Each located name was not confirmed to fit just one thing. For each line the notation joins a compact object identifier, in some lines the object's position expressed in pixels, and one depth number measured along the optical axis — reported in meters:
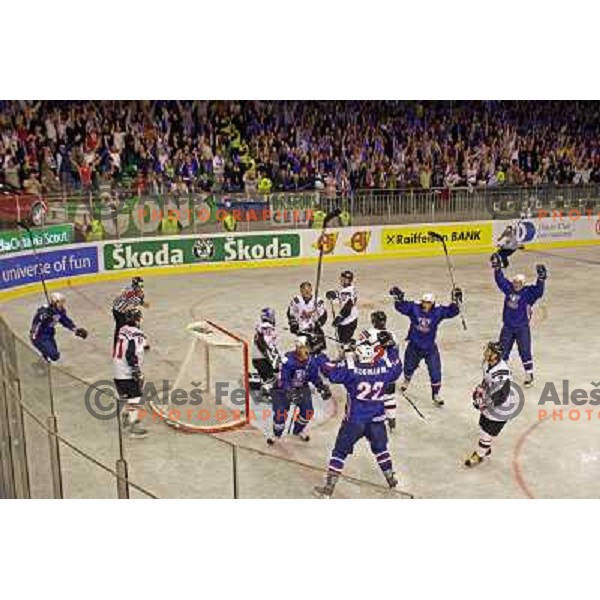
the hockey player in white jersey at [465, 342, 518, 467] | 7.67
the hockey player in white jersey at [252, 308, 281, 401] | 9.20
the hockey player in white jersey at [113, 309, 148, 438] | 8.52
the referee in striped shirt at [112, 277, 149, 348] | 9.82
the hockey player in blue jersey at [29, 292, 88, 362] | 10.15
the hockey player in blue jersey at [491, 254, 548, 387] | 9.98
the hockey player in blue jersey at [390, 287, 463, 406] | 9.30
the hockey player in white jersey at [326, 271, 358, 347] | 10.95
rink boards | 16.81
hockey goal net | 8.88
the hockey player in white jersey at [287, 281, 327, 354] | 10.12
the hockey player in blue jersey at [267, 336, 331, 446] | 7.94
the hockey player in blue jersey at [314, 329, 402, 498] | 7.02
